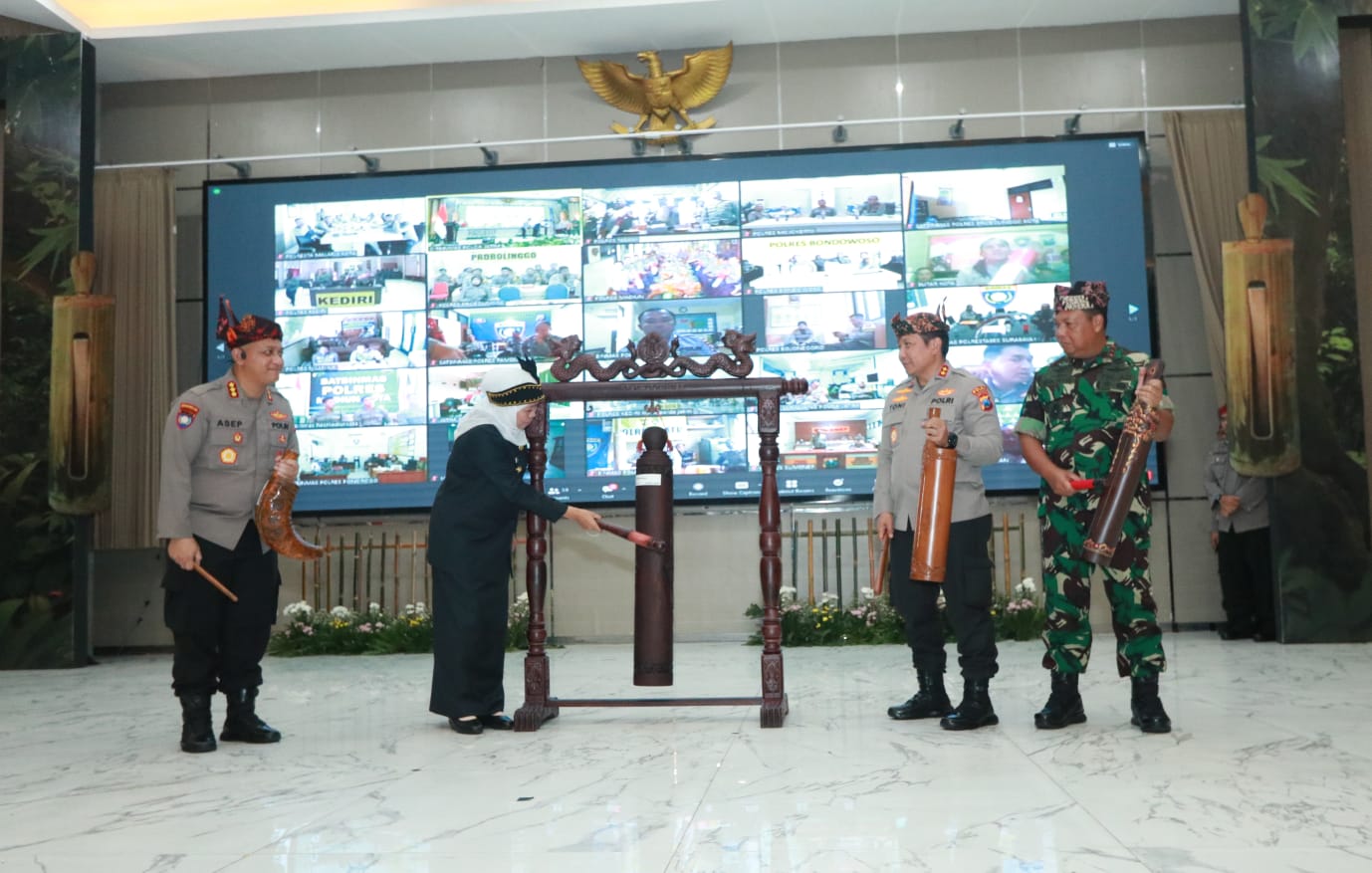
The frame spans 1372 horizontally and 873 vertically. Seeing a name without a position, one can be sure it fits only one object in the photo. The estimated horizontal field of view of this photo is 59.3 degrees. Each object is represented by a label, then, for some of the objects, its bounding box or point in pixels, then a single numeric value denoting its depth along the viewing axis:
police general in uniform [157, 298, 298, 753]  4.27
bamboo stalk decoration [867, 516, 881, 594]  8.07
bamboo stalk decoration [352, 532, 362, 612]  8.34
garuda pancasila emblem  8.45
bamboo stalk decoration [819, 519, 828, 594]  8.13
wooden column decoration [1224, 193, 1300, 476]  7.12
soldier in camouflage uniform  4.08
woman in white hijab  4.50
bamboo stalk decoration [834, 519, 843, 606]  8.11
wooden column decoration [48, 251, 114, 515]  7.65
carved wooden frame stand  4.61
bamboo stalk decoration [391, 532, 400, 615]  8.32
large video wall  7.94
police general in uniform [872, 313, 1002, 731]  4.34
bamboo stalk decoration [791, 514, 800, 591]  8.15
